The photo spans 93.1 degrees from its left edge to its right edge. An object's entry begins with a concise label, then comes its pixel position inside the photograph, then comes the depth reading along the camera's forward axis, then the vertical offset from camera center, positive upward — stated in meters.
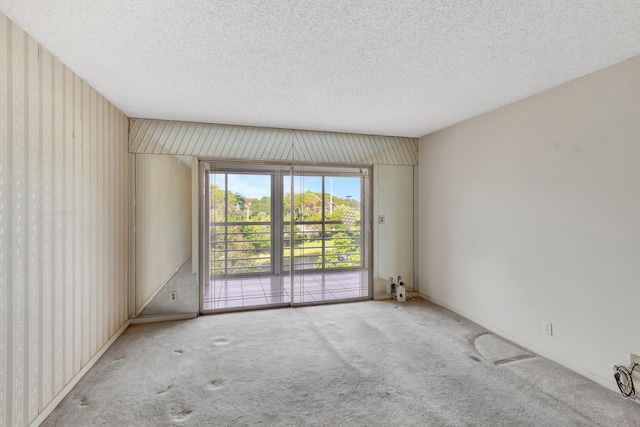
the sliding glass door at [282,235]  4.08 -0.28
